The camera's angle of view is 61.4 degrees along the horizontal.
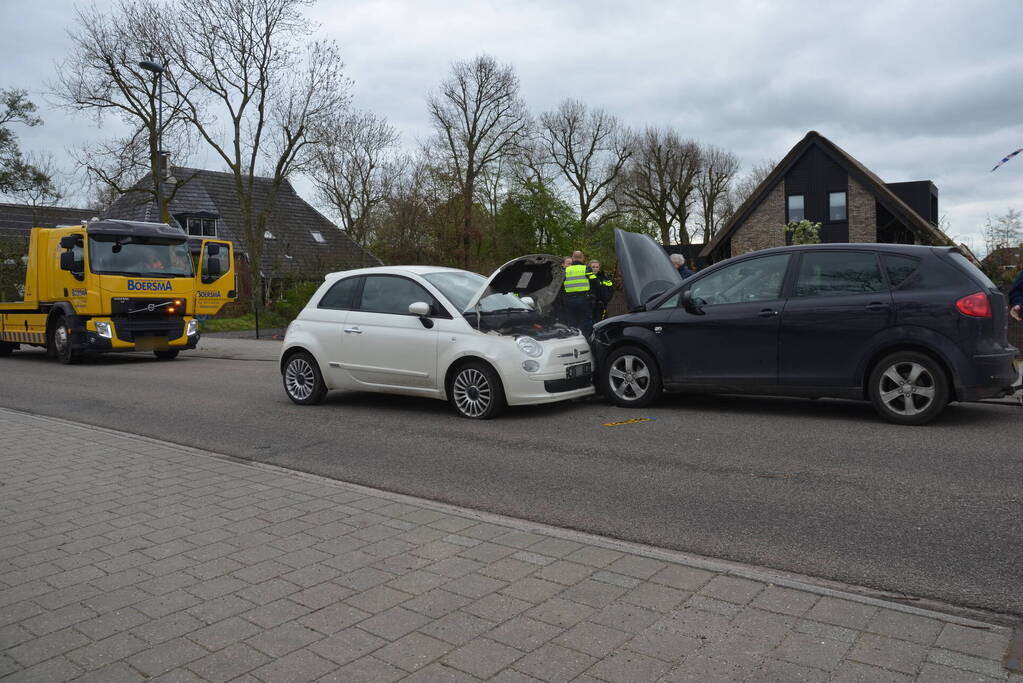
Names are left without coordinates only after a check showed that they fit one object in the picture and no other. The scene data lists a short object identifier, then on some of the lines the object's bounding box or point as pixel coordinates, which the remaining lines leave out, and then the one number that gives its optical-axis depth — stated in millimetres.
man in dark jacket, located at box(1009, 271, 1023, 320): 8930
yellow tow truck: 16875
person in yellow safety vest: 13914
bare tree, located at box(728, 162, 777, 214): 57156
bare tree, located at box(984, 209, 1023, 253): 16922
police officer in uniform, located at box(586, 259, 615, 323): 14398
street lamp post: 24466
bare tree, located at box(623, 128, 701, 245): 54344
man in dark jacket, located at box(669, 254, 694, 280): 13336
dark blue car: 7777
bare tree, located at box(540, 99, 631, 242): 51750
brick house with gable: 34531
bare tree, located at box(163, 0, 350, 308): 30250
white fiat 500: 9008
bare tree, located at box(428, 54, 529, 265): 42500
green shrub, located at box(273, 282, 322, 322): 28578
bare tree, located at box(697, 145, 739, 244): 56219
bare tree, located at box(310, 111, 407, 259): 41625
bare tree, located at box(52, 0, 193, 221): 29500
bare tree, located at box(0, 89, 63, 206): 33656
